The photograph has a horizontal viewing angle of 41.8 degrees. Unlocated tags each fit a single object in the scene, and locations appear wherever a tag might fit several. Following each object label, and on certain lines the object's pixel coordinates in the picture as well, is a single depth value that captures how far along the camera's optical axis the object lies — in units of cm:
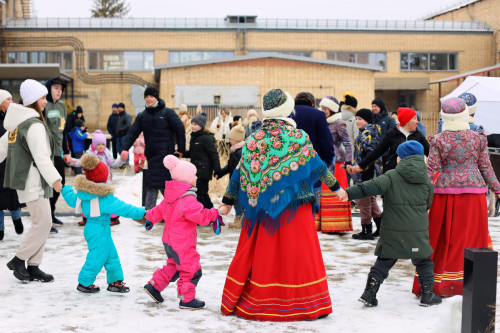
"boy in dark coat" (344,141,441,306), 547
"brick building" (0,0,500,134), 4066
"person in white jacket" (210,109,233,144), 1641
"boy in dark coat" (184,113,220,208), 950
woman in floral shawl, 514
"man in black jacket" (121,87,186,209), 914
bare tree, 6406
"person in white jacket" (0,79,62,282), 630
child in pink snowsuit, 543
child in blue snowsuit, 582
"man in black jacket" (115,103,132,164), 1887
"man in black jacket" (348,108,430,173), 714
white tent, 1531
